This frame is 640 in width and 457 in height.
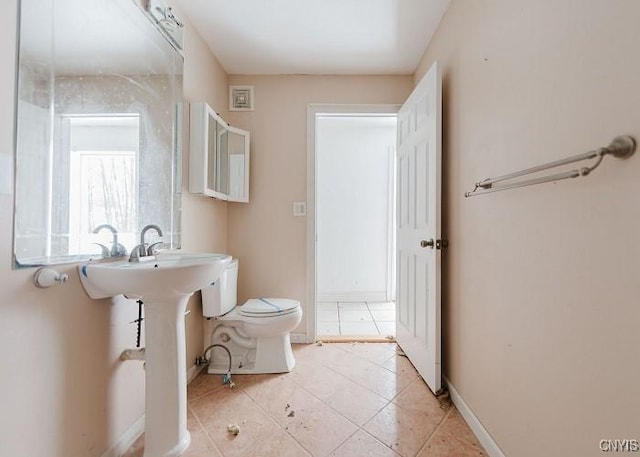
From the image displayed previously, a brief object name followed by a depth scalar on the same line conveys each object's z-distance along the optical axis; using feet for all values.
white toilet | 6.17
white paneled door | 5.30
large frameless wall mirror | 2.89
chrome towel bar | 2.20
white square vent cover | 7.80
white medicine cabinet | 5.77
